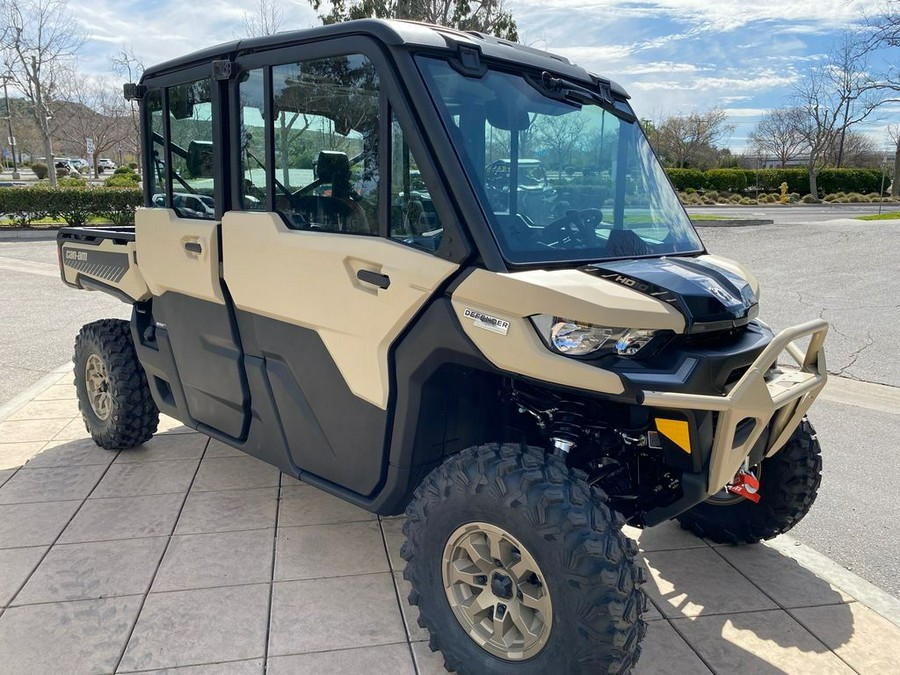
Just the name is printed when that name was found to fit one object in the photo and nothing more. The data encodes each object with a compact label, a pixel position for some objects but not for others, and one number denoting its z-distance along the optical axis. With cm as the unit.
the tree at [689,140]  5098
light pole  4835
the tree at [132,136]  3702
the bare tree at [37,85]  2752
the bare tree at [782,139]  5211
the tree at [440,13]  2113
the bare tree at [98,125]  4278
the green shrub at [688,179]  3991
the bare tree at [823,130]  4222
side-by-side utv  243
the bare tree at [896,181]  3828
